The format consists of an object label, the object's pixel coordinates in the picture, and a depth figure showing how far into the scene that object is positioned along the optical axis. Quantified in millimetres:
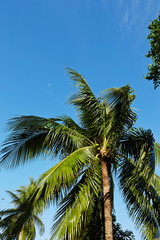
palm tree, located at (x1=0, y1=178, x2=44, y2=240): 4922
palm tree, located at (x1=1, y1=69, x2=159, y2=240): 5434
